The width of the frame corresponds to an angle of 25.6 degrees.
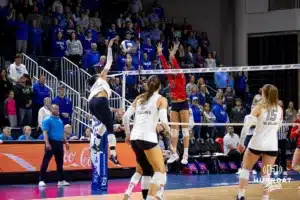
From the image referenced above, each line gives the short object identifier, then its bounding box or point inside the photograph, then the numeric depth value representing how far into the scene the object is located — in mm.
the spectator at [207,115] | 23192
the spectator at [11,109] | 20328
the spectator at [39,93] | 21469
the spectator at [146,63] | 25662
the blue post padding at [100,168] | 17422
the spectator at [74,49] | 24578
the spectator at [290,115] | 25647
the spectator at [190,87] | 23147
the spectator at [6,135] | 19297
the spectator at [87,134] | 21031
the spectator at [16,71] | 21344
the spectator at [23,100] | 20656
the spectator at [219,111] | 23798
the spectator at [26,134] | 19562
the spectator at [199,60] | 29266
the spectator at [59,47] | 24406
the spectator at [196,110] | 22020
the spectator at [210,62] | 29084
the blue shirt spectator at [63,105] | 21281
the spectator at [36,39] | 23781
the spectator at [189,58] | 28719
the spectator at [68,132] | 20288
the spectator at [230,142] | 23575
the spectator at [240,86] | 28891
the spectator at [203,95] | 24219
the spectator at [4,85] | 20766
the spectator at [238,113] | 24500
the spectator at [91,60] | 24688
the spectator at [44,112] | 20006
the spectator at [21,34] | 23156
